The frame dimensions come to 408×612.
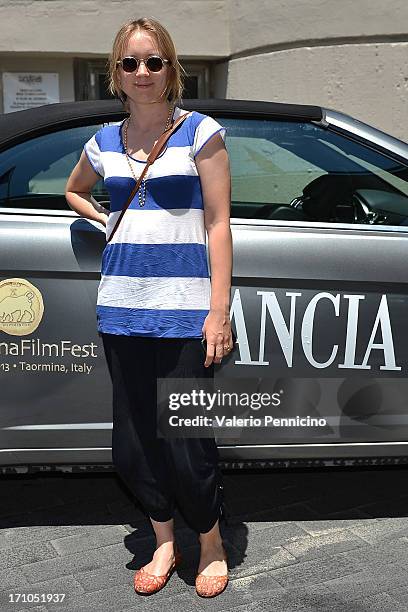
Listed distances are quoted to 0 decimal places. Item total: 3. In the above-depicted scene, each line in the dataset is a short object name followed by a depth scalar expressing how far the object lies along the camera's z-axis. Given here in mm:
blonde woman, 2395
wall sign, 8992
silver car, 2811
